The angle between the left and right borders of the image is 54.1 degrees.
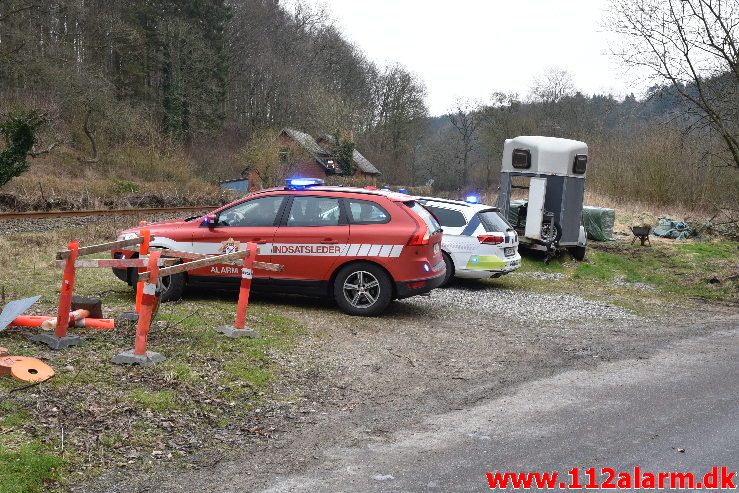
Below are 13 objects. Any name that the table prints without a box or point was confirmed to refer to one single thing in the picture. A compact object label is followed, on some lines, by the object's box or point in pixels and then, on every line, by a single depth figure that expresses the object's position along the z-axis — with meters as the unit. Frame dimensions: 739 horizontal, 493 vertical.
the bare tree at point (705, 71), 15.55
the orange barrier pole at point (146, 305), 6.26
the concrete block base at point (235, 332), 7.71
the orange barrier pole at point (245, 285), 7.75
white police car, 13.26
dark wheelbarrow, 22.64
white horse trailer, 18.22
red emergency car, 9.58
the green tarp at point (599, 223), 23.55
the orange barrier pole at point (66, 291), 6.62
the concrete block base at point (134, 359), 6.29
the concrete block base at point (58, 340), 6.57
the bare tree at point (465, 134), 73.78
